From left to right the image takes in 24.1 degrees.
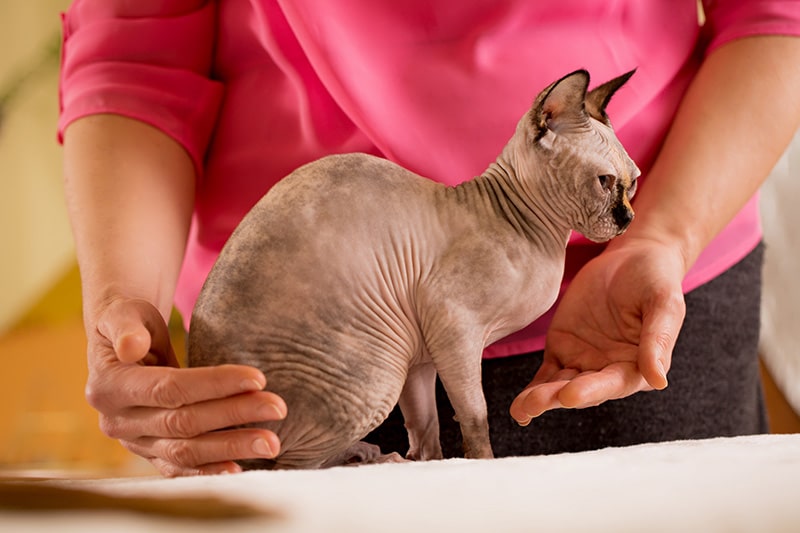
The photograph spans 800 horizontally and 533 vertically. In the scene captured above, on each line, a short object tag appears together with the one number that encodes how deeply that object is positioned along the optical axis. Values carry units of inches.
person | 54.0
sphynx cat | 51.5
